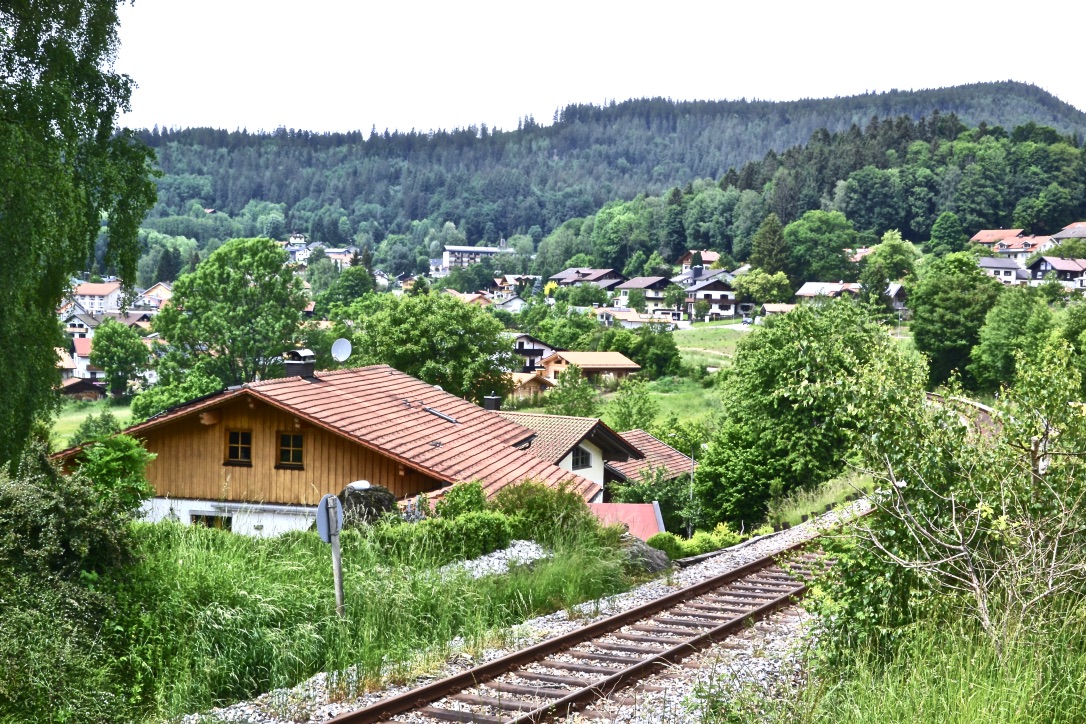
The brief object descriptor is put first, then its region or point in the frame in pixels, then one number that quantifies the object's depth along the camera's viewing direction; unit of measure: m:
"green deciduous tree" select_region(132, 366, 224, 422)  60.25
